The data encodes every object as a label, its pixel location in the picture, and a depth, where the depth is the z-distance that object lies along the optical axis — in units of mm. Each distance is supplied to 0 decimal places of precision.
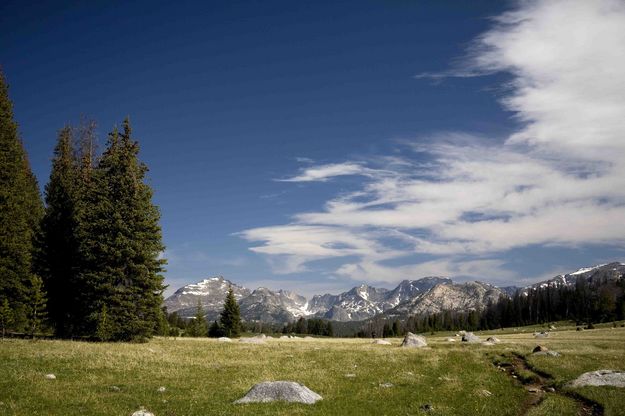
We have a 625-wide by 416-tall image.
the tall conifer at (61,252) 47531
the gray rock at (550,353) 38844
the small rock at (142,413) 16000
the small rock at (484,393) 23745
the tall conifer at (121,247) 42688
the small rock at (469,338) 64656
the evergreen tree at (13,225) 40406
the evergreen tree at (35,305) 39281
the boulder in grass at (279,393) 19998
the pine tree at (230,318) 92375
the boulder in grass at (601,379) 24088
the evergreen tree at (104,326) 40875
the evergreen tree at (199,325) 105075
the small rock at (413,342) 56006
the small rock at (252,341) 54191
